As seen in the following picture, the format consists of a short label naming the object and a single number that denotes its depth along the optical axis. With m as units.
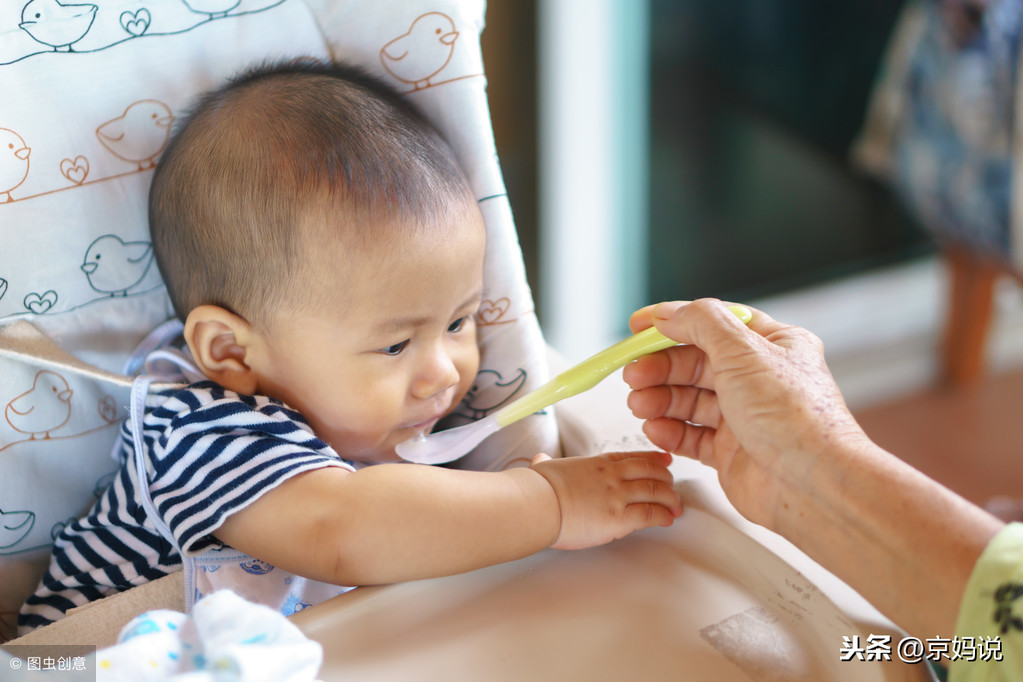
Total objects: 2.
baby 0.64
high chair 0.62
